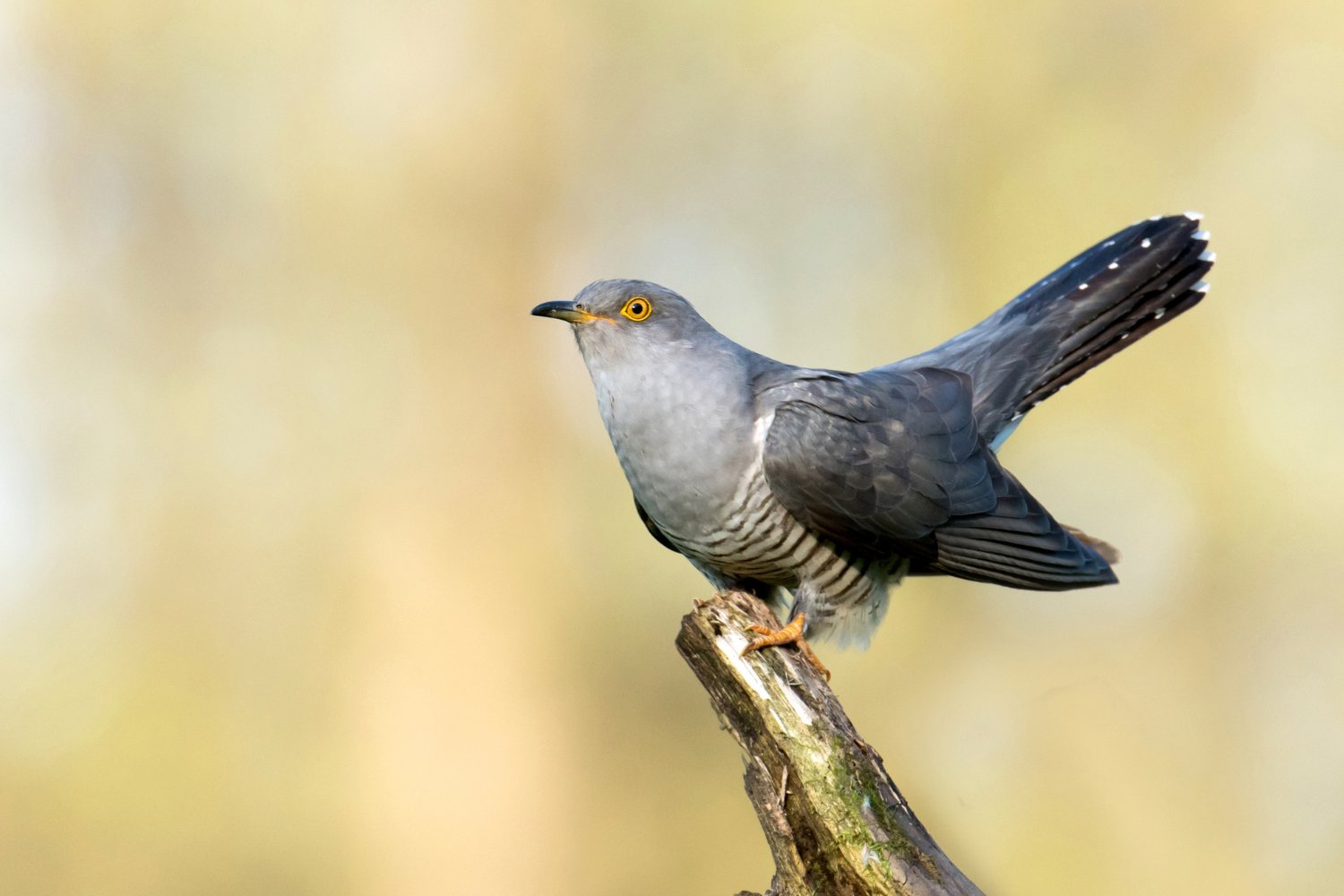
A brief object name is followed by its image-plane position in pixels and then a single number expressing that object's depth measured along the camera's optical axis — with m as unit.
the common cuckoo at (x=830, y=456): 6.75
